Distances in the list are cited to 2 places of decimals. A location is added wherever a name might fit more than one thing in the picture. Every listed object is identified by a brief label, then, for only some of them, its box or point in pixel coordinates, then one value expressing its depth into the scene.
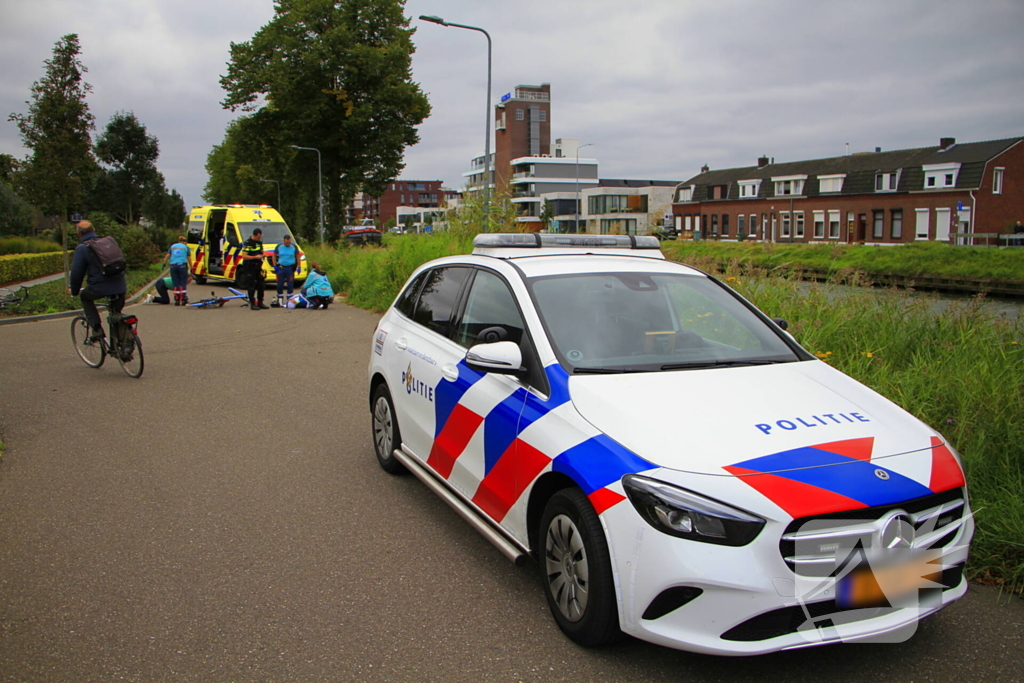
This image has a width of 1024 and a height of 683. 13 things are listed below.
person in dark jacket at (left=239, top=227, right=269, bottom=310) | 18.28
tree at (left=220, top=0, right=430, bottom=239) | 38.25
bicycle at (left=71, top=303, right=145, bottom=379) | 9.74
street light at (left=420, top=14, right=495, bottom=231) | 16.44
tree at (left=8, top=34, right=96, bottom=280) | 20.55
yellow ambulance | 24.94
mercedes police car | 2.83
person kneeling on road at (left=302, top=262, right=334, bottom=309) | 18.23
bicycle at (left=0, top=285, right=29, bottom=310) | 17.19
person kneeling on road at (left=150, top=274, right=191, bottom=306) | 19.91
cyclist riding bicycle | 9.23
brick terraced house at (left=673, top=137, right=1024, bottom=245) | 54.62
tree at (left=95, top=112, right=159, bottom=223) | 67.38
